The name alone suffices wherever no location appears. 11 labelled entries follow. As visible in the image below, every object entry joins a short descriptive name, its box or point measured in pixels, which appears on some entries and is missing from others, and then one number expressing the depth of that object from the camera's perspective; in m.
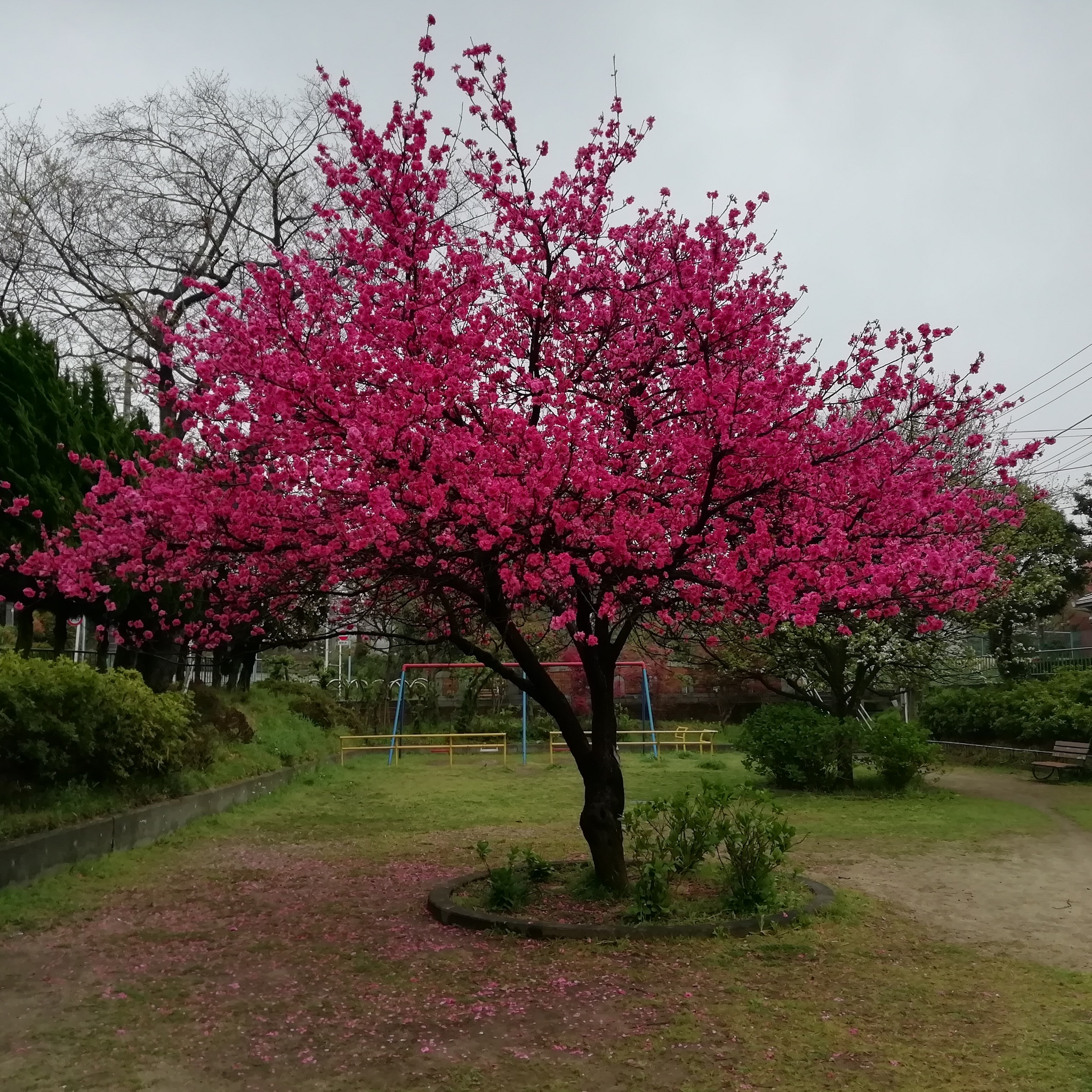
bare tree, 16.41
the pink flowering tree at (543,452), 5.95
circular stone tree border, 6.29
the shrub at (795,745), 14.20
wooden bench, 16.62
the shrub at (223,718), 14.84
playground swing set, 20.81
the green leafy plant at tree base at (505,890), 6.88
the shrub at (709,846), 6.58
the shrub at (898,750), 13.95
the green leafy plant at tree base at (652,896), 6.50
